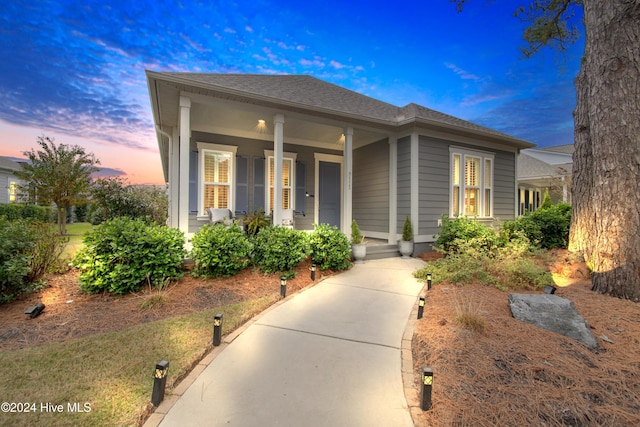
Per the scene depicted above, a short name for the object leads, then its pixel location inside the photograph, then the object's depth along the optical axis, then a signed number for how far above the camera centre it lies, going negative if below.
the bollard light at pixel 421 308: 3.42 -1.19
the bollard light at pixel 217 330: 2.76 -1.19
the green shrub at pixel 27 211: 14.03 -0.02
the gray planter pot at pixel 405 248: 7.32 -0.90
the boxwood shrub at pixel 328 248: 5.64 -0.72
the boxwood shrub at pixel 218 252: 4.80 -0.70
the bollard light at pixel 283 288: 4.24 -1.16
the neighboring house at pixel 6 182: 16.81 +1.76
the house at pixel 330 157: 6.53 +1.69
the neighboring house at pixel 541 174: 14.25 +2.29
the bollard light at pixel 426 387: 1.89 -1.19
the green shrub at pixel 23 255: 3.78 -0.67
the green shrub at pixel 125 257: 4.12 -0.72
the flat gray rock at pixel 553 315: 2.85 -1.12
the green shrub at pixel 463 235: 6.48 -0.50
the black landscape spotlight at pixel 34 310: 3.44 -1.25
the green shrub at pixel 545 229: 7.19 -0.35
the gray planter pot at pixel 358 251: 6.59 -0.89
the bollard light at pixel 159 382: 1.90 -1.19
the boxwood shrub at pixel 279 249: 5.20 -0.70
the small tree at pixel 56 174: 10.33 +1.40
